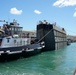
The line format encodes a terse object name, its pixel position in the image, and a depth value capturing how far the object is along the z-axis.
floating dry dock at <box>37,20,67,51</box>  16.72
